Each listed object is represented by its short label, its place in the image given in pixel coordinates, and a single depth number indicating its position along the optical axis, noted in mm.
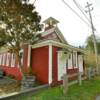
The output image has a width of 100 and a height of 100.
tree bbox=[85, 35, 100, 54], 28629
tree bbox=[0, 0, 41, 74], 6408
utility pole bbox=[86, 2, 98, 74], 12500
